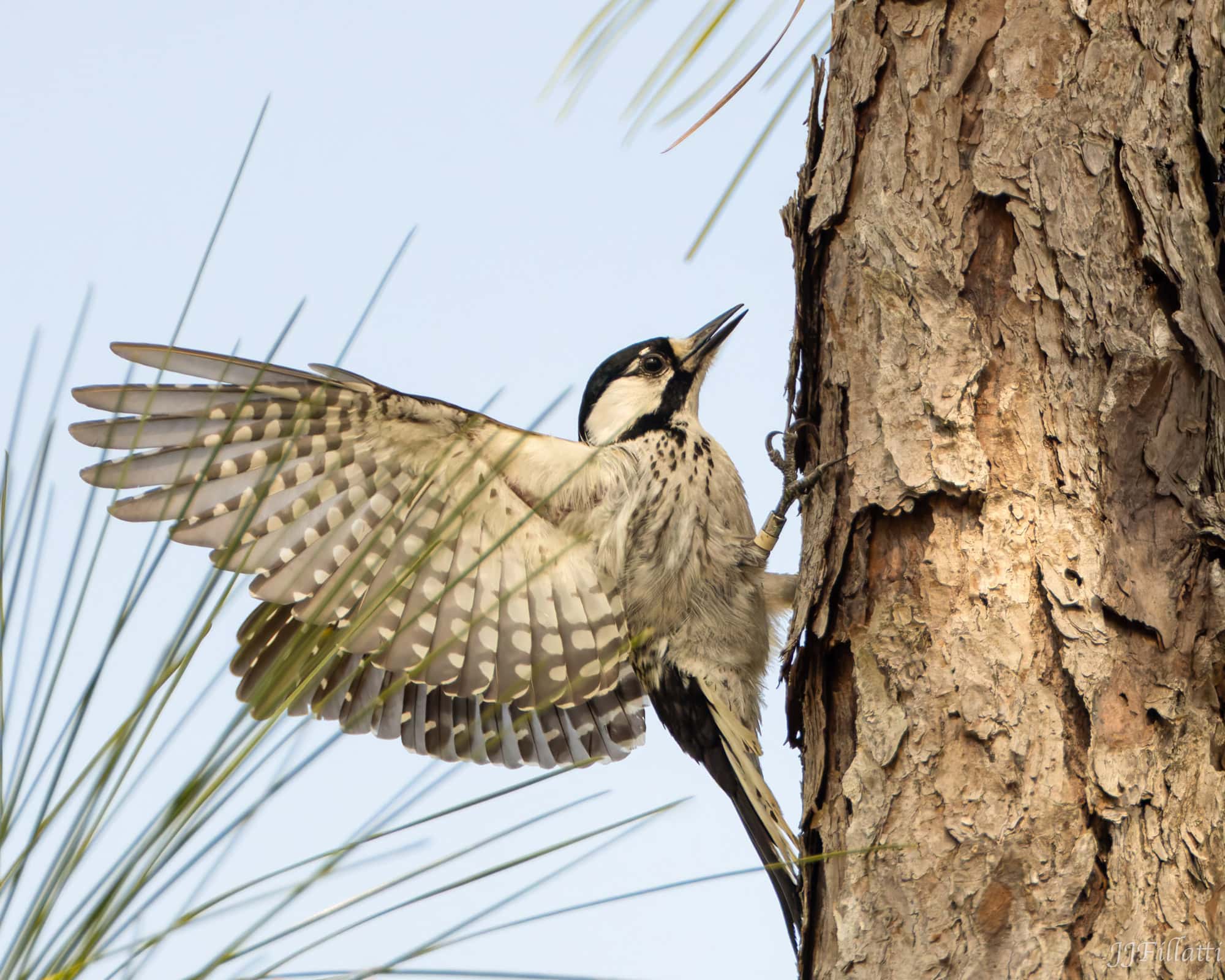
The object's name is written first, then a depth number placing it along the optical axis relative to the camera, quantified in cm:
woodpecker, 863
